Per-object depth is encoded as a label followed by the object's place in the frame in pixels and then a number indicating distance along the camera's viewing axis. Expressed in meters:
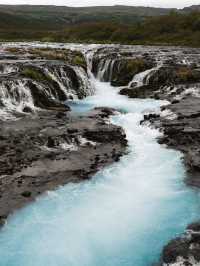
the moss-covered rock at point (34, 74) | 39.12
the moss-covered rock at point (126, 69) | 47.30
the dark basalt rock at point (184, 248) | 13.67
